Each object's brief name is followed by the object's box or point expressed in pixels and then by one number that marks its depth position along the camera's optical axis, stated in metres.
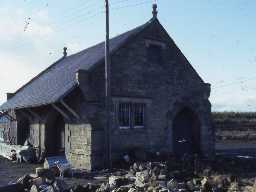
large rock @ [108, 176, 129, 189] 12.12
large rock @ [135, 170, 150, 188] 11.86
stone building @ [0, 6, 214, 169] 17.25
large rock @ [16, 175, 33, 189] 12.81
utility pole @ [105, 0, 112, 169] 16.55
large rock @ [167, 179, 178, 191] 11.47
